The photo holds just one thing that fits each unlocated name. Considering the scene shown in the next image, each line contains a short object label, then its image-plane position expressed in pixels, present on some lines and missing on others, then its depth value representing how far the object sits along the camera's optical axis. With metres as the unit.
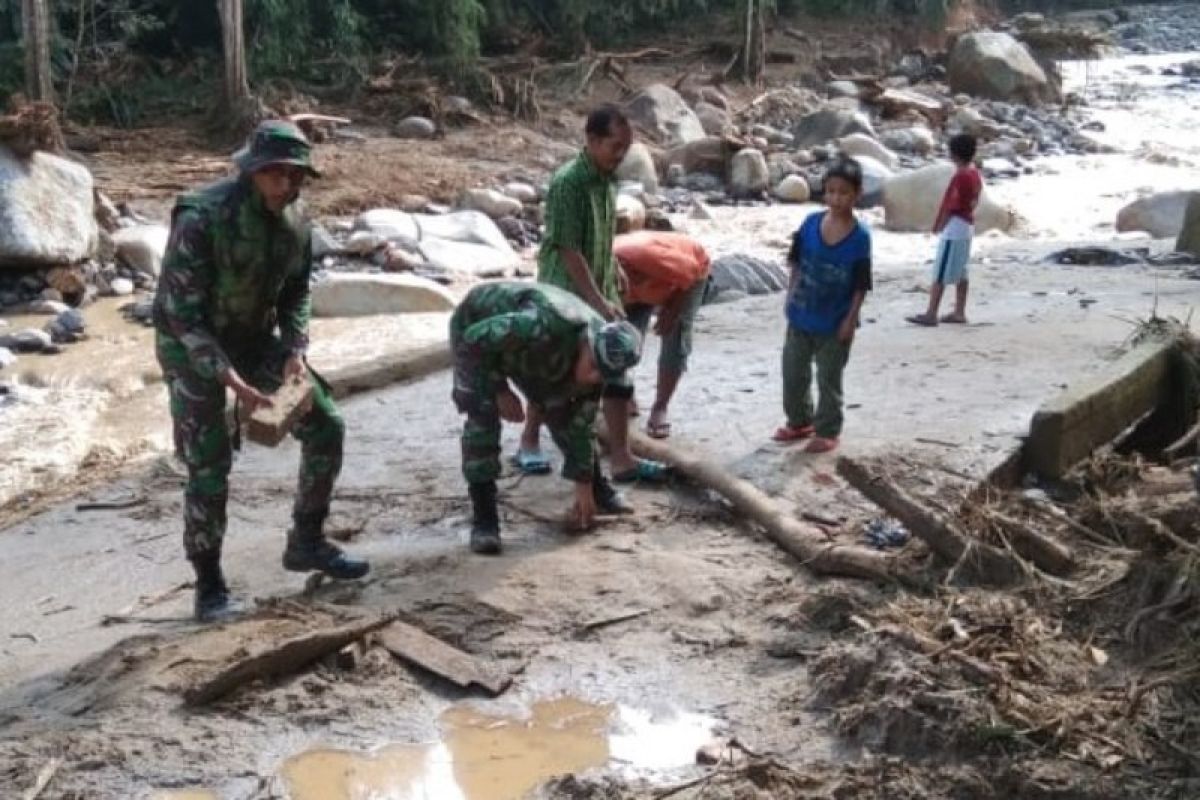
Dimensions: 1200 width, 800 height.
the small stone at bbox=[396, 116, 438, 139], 18.61
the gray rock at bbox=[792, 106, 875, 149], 20.30
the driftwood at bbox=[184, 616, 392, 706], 4.13
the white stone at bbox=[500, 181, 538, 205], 15.91
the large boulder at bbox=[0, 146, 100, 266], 11.26
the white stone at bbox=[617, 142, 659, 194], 17.08
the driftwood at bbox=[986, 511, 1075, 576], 4.70
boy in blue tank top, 6.19
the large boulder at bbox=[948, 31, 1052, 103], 25.58
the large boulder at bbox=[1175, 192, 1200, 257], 11.53
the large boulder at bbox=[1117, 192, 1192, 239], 14.41
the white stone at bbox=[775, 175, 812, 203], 17.59
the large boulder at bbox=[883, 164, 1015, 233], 15.69
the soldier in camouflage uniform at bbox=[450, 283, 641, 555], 5.09
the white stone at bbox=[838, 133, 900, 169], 19.06
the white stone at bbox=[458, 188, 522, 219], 15.04
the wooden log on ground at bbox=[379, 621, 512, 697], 4.33
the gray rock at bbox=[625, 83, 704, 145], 19.94
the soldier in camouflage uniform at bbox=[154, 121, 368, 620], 4.46
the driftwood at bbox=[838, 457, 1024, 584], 4.70
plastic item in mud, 5.32
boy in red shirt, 9.16
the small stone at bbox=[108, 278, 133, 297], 12.09
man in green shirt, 5.76
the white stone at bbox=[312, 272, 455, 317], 11.56
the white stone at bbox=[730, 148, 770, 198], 17.72
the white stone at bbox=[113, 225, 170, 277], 12.59
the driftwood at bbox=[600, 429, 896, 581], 4.99
